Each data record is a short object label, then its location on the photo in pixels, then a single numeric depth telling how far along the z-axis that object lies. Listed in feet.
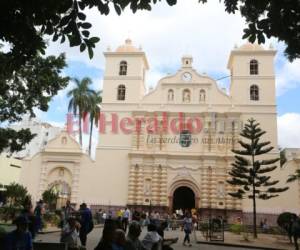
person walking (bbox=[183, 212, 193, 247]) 51.93
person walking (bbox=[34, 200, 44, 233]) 47.71
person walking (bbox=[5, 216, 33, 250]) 19.35
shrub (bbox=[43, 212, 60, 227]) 72.21
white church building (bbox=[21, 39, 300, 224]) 99.25
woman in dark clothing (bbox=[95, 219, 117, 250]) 14.60
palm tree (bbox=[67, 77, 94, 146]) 127.24
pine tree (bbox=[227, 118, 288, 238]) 78.84
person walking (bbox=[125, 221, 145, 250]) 17.79
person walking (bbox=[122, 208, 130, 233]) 52.38
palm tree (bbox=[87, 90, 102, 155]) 128.77
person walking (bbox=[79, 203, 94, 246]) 36.11
